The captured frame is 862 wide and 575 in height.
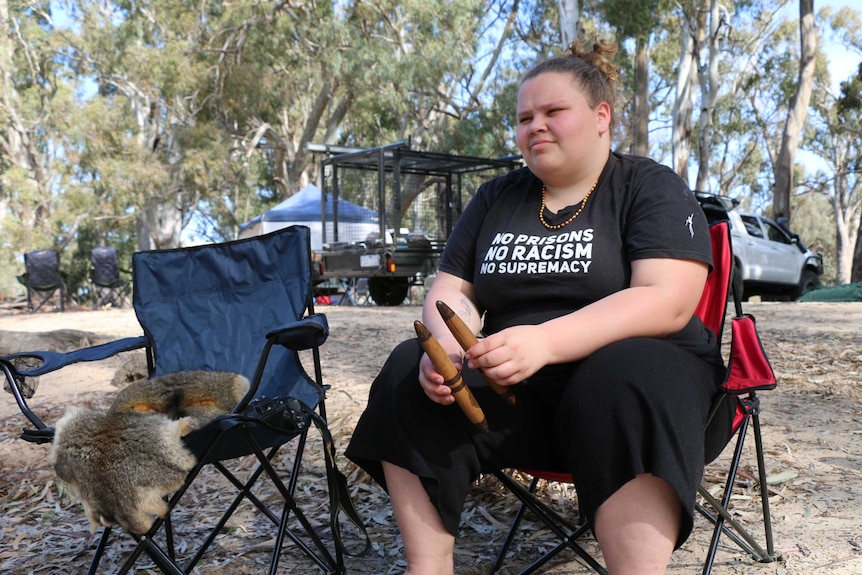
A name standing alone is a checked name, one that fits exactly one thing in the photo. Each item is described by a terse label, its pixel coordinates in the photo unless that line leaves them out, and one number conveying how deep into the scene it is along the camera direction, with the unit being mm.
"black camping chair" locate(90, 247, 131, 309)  14250
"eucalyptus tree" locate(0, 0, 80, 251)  20875
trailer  10945
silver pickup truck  11484
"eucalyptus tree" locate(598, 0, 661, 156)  14906
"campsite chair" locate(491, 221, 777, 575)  1747
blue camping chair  2178
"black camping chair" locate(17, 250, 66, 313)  13859
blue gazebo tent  12195
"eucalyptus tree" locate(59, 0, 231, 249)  18984
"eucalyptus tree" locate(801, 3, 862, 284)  24188
